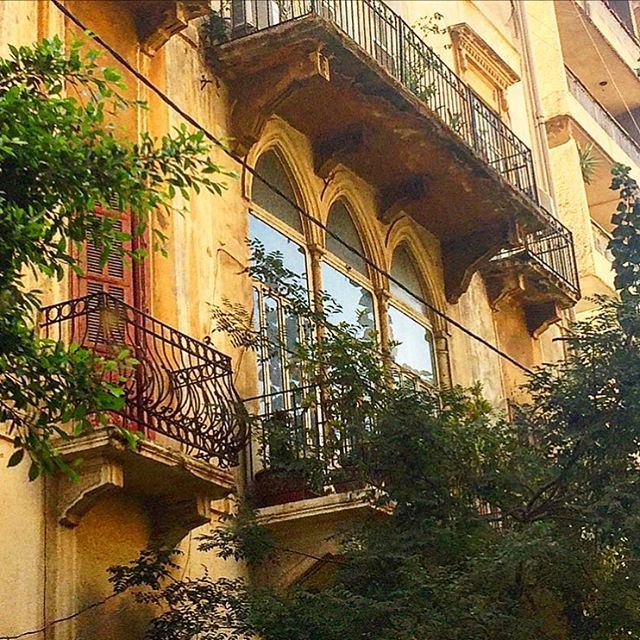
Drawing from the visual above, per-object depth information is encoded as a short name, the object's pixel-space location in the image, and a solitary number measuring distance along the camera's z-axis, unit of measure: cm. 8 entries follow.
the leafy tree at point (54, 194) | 713
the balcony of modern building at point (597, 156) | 2055
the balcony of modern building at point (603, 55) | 2334
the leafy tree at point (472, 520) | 959
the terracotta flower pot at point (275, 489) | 1139
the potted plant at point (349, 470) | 1077
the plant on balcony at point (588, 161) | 2231
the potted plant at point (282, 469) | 1088
